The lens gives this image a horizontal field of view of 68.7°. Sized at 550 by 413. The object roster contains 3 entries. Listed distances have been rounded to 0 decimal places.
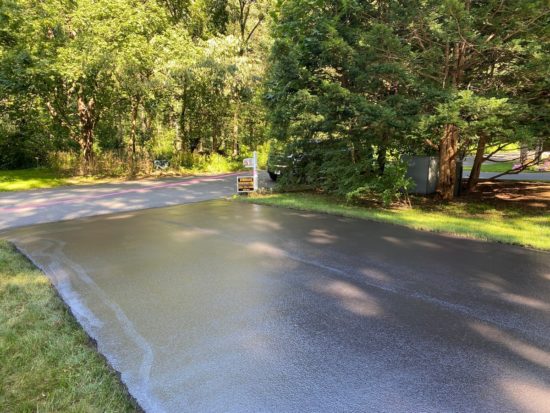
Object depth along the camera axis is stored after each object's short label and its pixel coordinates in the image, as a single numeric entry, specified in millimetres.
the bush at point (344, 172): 9234
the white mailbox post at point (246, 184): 12008
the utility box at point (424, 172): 11555
